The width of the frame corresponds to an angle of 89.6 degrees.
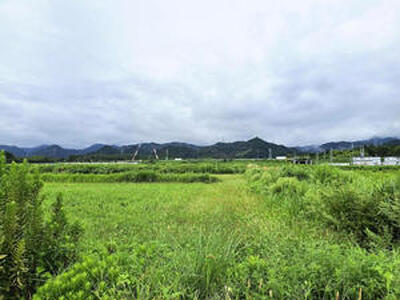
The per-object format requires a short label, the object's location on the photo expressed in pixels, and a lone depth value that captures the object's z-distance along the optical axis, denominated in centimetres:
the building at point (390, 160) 4211
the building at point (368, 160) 4381
